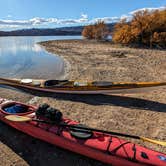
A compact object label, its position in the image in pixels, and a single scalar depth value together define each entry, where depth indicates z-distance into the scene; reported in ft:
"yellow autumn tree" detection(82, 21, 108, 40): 156.65
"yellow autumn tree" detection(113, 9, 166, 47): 96.54
